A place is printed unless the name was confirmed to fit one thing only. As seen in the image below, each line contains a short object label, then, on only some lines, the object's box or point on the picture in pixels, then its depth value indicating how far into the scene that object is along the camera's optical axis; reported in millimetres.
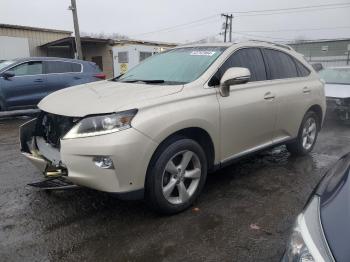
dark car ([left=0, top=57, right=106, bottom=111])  8875
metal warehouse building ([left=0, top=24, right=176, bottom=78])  20797
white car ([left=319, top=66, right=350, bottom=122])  8609
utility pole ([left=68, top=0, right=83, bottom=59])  18859
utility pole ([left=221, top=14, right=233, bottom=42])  47094
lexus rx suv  3076
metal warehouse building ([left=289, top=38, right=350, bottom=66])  49250
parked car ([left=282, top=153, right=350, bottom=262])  1491
